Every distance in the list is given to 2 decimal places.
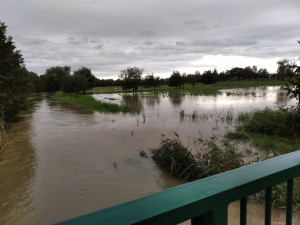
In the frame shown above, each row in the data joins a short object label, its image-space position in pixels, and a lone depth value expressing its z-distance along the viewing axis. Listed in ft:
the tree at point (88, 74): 180.43
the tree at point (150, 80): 179.63
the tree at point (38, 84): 214.28
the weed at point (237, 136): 30.99
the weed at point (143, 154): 25.53
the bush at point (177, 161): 19.27
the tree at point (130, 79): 157.99
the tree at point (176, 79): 175.73
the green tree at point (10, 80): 44.70
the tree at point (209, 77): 216.13
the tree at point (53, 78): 239.30
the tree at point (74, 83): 129.29
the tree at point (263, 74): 279.90
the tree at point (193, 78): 207.74
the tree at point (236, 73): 277.50
